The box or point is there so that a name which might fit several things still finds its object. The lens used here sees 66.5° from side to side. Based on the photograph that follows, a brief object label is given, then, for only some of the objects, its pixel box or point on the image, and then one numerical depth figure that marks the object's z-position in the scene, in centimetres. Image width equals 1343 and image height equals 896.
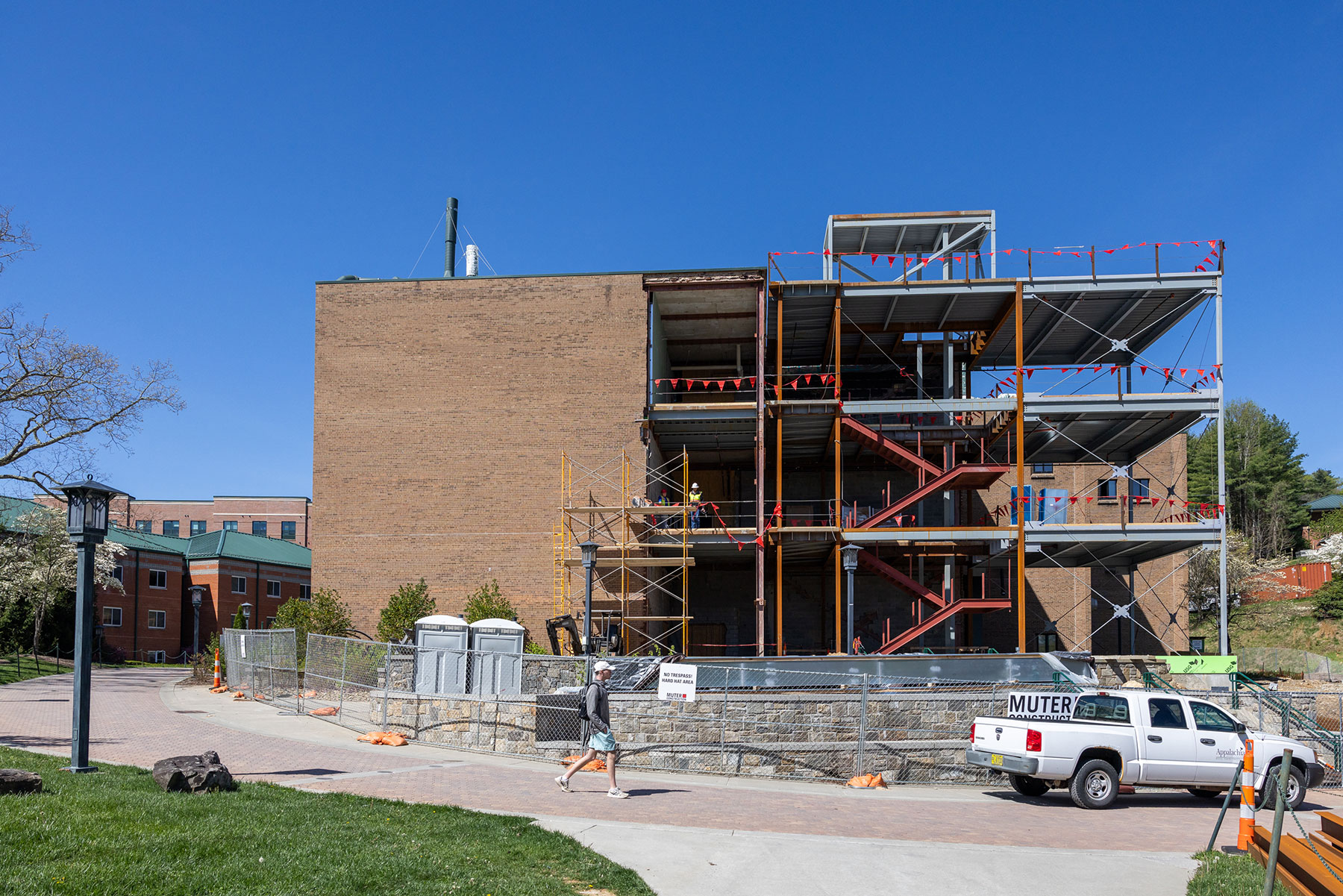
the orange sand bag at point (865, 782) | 1589
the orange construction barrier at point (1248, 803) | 959
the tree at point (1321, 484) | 8594
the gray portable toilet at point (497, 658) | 1955
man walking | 1288
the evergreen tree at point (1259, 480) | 7000
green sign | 2647
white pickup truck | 1397
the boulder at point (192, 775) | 1010
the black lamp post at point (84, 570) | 1147
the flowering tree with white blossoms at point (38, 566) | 4519
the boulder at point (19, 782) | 865
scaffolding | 3009
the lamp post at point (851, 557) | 2653
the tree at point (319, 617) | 3189
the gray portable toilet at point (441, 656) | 2072
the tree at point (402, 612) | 3105
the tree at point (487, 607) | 3109
